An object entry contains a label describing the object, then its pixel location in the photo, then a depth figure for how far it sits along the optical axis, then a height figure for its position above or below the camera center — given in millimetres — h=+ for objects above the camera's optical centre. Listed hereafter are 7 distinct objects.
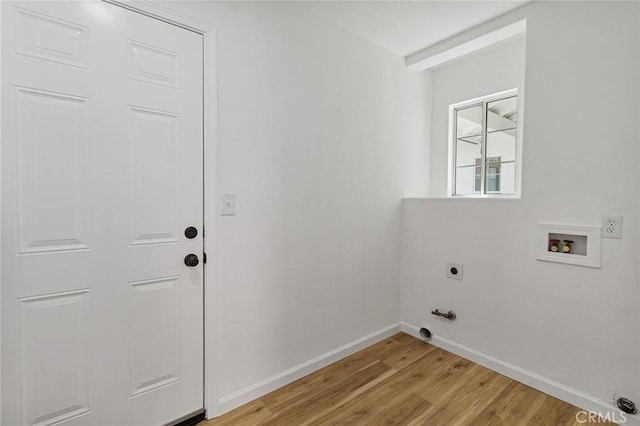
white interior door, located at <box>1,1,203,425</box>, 1188 -63
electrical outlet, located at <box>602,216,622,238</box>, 1646 -101
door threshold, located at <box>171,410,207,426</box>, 1594 -1176
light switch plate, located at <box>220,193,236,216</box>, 1678 -4
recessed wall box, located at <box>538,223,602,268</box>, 1724 -223
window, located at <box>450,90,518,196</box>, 2613 +569
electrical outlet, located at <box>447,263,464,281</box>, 2369 -516
